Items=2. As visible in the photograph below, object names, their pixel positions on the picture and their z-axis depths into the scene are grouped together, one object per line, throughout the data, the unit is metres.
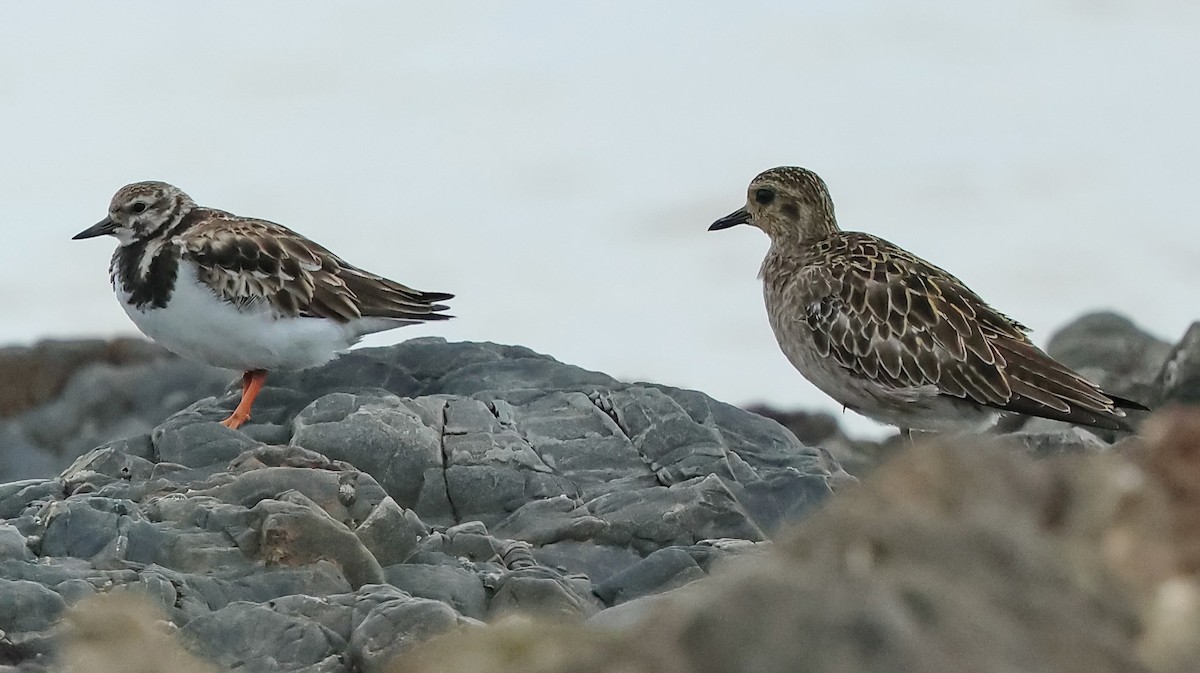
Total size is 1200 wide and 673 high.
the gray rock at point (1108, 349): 36.62
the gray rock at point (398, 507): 14.16
